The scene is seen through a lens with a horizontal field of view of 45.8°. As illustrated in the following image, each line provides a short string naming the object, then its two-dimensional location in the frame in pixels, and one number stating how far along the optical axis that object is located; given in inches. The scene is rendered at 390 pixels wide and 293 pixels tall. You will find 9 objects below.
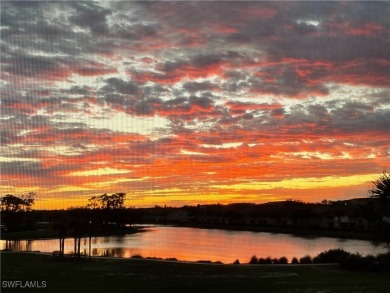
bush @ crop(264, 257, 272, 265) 1314.0
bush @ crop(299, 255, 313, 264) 1304.7
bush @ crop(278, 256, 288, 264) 1316.4
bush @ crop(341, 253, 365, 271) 1064.5
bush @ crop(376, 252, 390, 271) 1068.9
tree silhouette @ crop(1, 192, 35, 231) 3449.8
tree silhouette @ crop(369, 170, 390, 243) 922.1
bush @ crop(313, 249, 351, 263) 1222.3
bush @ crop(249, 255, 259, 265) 1315.7
